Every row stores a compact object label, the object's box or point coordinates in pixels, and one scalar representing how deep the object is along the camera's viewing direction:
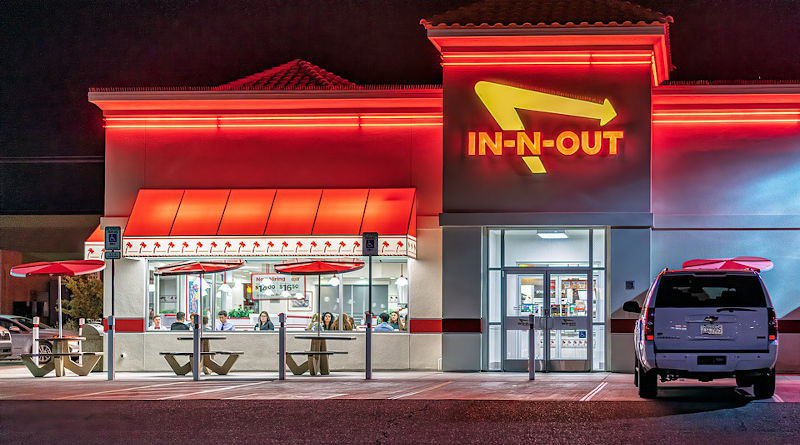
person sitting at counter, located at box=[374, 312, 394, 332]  24.62
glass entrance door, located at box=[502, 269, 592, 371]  23.75
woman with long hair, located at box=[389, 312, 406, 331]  24.66
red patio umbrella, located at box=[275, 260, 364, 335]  22.94
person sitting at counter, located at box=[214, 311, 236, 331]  25.31
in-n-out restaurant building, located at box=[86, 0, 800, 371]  23.45
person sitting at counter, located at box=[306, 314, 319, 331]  25.03
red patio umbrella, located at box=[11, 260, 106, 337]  23.84
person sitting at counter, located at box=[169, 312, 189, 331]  25.23
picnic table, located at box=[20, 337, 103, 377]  23.81
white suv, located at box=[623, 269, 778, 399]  16.02
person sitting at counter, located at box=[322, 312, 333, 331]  24.97
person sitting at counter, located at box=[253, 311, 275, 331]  25.00
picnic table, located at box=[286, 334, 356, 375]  23.17
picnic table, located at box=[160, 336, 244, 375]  23.20
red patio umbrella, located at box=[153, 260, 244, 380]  23.09
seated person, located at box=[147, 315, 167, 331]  25.25
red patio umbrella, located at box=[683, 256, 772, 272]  22.30
